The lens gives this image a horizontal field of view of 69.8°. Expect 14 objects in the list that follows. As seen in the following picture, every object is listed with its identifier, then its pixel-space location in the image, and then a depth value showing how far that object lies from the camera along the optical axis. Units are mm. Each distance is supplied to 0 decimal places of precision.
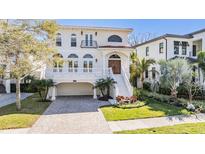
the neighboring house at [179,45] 13759
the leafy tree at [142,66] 15475
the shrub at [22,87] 16412
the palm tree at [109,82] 11423
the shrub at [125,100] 9664
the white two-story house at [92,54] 12686
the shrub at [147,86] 15510
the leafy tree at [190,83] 10116
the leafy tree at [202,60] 10963
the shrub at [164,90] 12439
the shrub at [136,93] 11733
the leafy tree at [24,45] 7355
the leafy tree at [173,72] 10566
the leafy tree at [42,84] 10732
